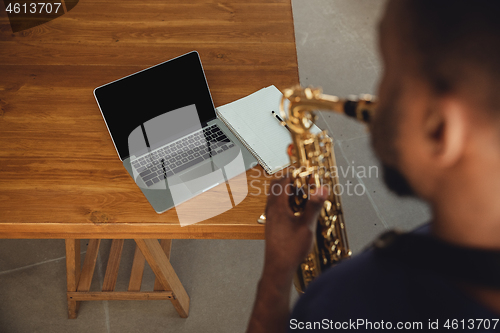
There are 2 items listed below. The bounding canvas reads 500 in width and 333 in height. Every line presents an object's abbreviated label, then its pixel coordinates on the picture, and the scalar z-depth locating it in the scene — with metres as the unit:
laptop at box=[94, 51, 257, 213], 1.22
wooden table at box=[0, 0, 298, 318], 1.16
